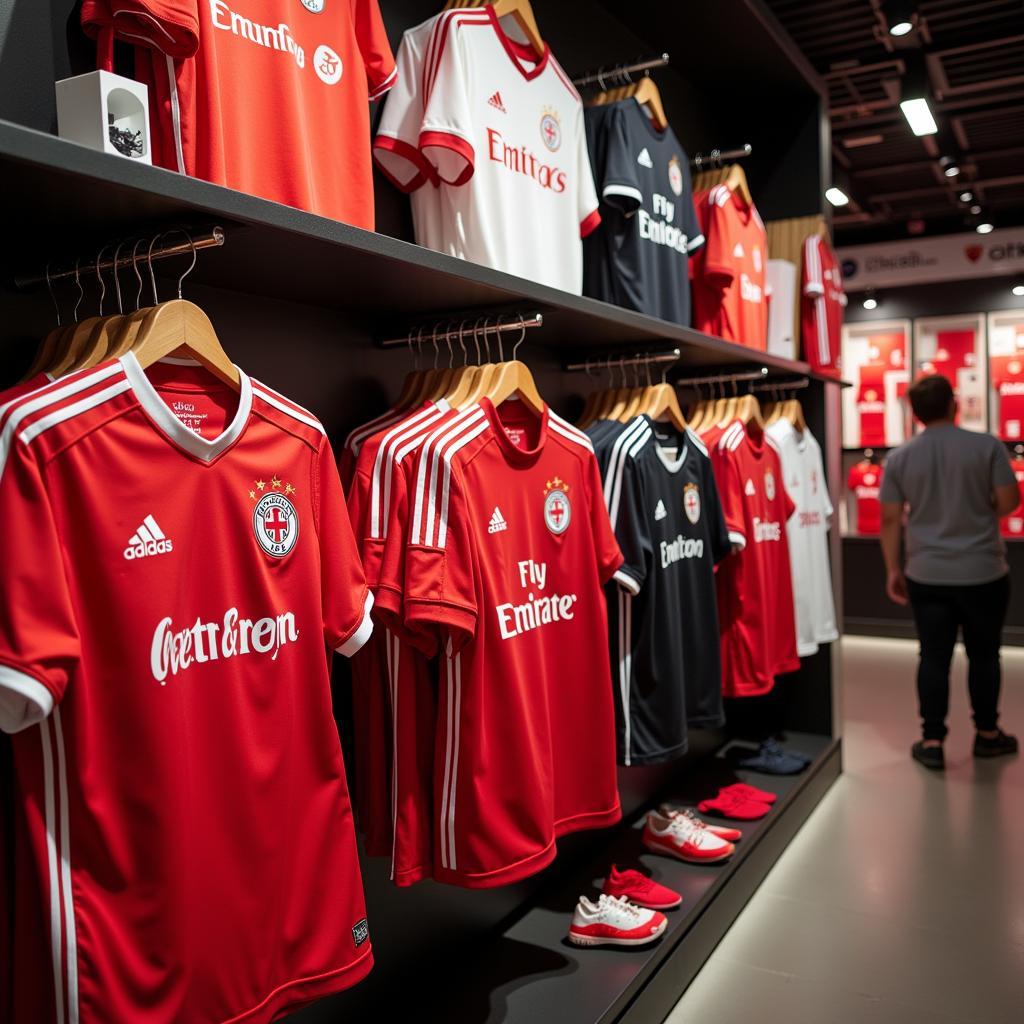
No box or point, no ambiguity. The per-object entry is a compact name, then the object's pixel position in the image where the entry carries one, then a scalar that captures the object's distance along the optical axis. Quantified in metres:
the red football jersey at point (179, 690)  1.16
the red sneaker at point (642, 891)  2.67
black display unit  1.40
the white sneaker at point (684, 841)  3.00
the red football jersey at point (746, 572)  3.26
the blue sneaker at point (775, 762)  3.94
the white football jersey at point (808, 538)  3.90
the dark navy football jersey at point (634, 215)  2.81
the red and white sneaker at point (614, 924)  2.45
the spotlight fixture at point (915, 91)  4.92
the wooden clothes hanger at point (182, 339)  1.33
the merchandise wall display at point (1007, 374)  8.03
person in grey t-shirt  4.56
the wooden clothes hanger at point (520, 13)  2.27
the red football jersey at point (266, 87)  1.49
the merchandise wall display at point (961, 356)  8.21
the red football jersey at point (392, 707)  1.78
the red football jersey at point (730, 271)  3.51
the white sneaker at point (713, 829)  3.14
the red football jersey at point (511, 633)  1.79
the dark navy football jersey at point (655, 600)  2.53
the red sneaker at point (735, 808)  3.39
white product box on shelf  1.25
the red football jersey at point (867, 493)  8.41
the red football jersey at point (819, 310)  4.22
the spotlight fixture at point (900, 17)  4.12
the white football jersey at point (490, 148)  2.10
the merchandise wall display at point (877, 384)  8.46
